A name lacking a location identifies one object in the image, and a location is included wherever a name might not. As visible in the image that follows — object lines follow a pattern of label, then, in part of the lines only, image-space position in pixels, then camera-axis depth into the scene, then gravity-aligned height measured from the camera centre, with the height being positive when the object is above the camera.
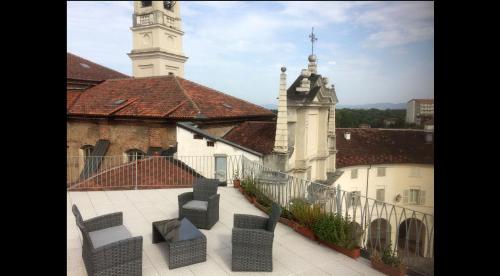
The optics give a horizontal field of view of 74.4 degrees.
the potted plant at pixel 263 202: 8.41 -1.83
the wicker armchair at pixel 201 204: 7.09 -1.65
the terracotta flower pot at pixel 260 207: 8.41 -1.93
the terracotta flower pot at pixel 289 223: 7.09 -1.99
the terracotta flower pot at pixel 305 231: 6.56 -2.03
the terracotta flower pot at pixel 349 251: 5.71 -2.09
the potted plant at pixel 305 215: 6.58 -1.70
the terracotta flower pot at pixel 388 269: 4.88 -2.07
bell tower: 29.98 +8.98
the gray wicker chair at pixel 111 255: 4.59 -1.78
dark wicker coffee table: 5.27 -1.82
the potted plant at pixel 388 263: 4.92 -2.00
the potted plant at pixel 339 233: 5.79 -1.84
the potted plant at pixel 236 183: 10.61 -1.63
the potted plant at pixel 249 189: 9.23 -1.63
